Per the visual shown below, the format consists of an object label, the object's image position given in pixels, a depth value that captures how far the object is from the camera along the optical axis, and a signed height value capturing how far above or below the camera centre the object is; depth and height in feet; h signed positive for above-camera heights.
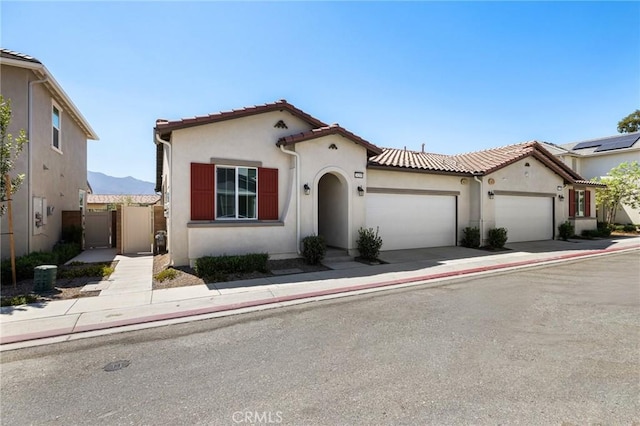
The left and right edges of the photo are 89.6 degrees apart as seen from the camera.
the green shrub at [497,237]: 50.42 -3.71
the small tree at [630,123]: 142.41 +40.50
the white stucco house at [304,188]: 34.63 +3.51
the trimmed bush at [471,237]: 50.52 -3.72
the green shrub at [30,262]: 28.43 -4.48
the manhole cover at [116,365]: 14.50 -6.86
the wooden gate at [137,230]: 47.03 -2.16
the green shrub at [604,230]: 70.03 -3.75
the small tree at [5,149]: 26.16 +5.53
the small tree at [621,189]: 79.51 +5.89
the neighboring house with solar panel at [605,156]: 89.30 +17.35
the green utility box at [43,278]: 25.95 -5.04
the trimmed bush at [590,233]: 67.78 -4.27
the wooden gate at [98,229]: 52.80 -2.21
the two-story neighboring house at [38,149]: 33.60 +8.41
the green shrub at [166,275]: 30.70 -5.76
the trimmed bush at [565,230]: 62.03 -3.36
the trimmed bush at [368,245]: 39.83 -3.81
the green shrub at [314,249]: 36.81 -3.95
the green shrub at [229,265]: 31.63 -5.03
